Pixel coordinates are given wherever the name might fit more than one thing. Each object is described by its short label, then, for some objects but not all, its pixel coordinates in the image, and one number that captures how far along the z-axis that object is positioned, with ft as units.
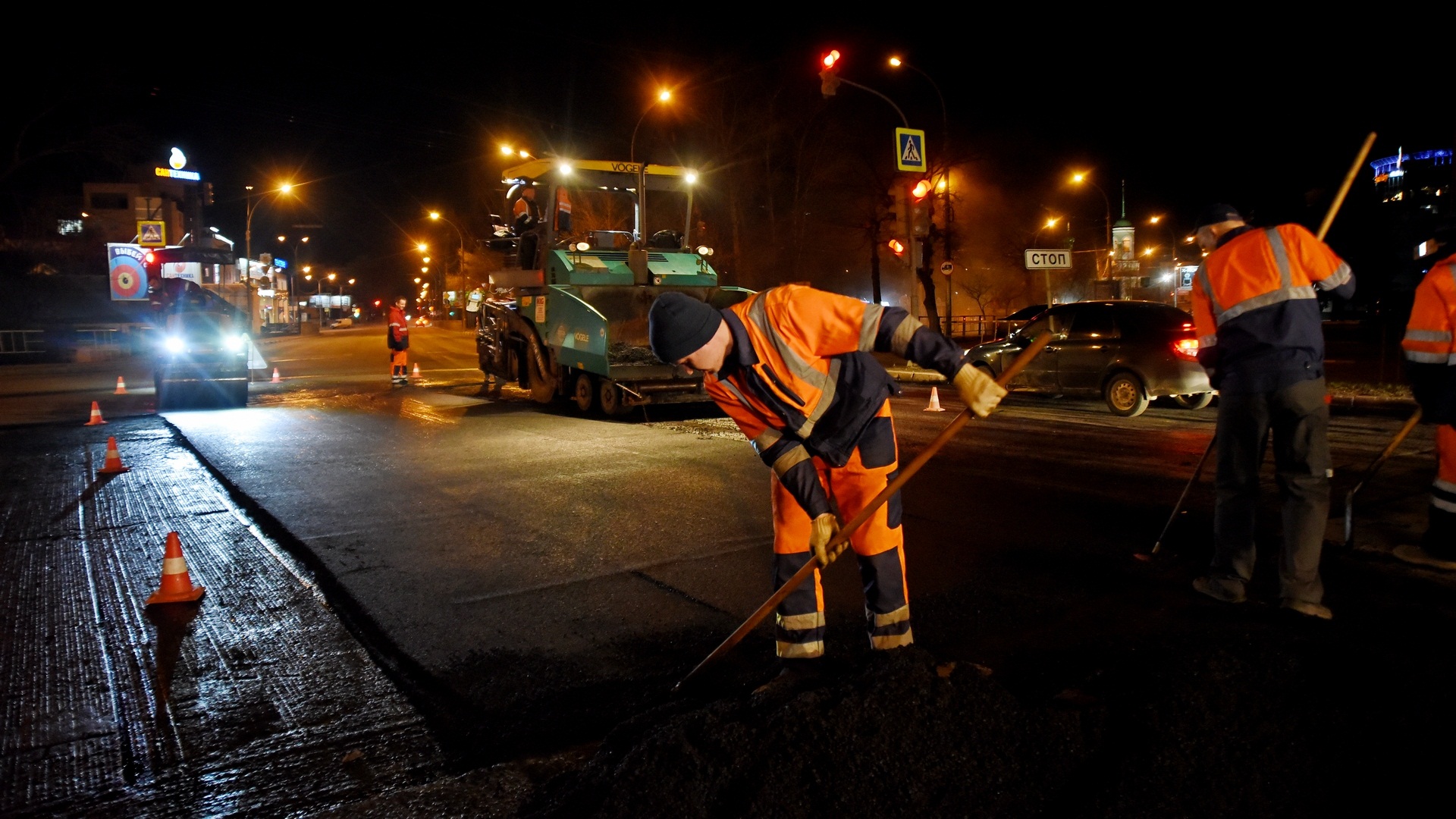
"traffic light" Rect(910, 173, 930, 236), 65.41
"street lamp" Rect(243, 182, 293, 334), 113.13
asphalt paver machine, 37.86
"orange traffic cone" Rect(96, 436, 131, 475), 27.78
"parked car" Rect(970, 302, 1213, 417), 36.52
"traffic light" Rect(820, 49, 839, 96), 53.72
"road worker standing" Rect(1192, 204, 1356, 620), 12.90
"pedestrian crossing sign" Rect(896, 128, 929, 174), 60.29
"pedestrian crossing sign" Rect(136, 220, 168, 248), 124.88
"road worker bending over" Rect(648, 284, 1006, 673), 10.32
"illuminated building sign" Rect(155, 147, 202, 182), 159.84
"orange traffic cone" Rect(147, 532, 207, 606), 15.49
